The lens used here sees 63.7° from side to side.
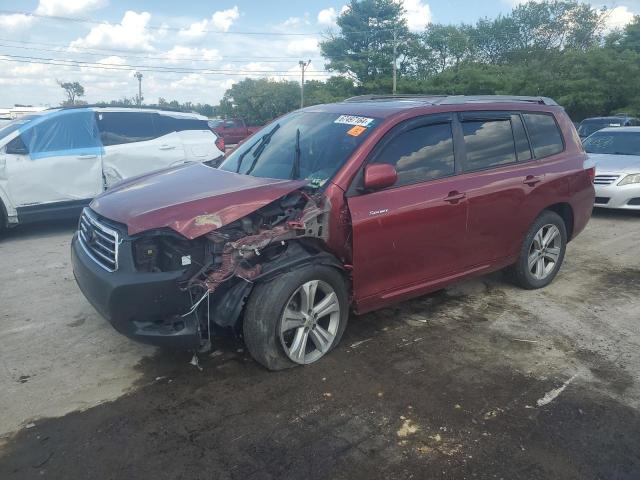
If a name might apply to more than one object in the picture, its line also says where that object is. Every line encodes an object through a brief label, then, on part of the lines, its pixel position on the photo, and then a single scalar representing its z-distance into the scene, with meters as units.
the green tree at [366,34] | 48.16
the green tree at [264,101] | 57.44
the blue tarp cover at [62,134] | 7.32
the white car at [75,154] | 7.16
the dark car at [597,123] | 17.55
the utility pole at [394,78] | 39.72
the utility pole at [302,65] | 55.47
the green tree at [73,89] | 70.40
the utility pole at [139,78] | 63.22
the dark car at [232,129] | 28.03
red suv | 3.24
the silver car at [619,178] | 8.48
